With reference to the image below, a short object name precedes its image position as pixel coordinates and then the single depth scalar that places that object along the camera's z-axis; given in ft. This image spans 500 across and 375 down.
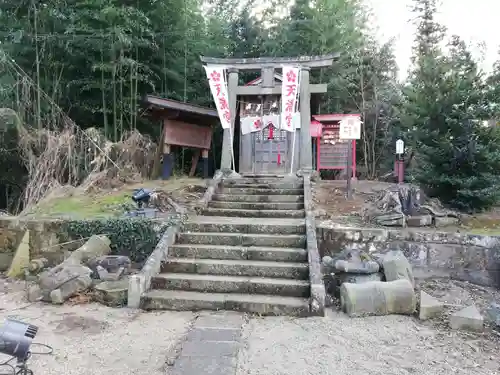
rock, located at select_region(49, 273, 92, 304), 15.84
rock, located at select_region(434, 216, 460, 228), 23.35
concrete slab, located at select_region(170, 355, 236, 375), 10.44
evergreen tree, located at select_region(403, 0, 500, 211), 25.70
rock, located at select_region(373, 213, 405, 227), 22.58
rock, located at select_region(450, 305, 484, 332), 13.71
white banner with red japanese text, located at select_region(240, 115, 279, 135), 36.40
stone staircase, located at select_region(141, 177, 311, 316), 15.49
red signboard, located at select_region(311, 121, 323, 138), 39.50
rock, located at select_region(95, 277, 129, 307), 15.88
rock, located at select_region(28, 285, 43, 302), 16.47
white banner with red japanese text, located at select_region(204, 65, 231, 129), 33.24
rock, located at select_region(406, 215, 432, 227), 22.82
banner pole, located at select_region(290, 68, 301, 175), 35.04
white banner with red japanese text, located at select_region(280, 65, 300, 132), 33.40
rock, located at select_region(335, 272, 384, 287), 16.62
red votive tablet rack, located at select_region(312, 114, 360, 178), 39.91
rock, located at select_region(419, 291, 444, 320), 14.70
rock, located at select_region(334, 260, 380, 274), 16.61
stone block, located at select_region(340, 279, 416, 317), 14.90
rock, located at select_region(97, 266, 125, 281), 17.67
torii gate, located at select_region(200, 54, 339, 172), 34.35
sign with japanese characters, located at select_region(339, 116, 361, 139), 28.48
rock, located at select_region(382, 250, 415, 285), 16.47
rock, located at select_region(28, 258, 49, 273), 20.39
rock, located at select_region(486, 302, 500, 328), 14.22
